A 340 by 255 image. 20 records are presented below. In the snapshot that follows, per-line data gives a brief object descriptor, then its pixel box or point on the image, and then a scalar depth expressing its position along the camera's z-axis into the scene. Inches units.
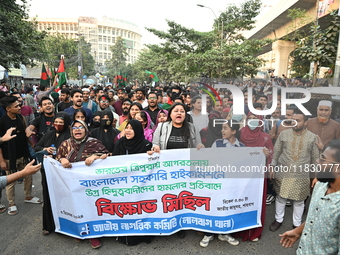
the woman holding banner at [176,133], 127.7
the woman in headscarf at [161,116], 172.9
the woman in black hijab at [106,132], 144.6
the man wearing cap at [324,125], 139.8
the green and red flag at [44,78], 382.2
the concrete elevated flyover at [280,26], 687.7
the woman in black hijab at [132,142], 118.6
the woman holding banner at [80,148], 115.6
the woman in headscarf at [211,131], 144.0
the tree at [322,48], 281.4
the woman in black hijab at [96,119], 166.1
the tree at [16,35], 376.5
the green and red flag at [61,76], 353.1
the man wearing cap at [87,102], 239.0
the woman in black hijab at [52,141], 122.8
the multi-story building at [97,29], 4315.9
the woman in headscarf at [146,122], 152.3
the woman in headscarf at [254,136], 133.3
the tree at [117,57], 2551.7
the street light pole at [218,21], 723.5
